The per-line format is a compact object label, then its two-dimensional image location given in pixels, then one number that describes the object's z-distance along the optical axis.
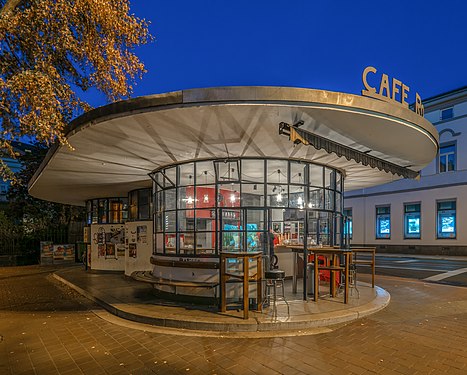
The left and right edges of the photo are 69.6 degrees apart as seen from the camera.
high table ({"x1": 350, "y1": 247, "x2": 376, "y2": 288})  8.78
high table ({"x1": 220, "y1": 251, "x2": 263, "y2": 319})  6.23
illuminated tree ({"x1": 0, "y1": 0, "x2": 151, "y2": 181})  5.66
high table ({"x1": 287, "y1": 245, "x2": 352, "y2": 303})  7.13
